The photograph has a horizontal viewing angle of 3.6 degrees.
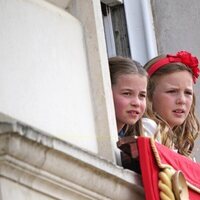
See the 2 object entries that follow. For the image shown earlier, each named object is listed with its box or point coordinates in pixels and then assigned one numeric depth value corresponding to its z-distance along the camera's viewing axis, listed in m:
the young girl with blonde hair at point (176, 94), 14.98
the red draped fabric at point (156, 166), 12.61
